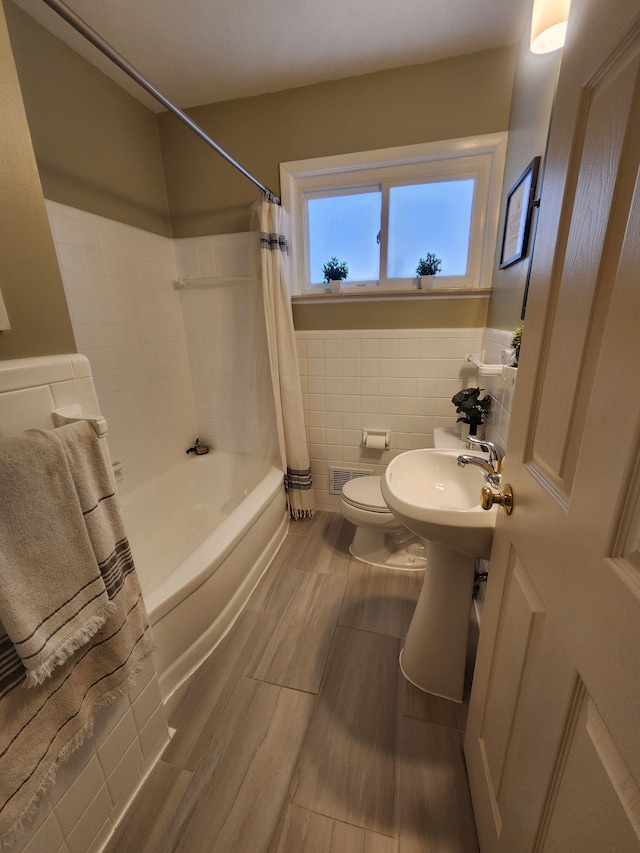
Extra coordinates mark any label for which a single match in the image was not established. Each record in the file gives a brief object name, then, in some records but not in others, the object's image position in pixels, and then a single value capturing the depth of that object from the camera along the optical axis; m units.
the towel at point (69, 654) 0.61
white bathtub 1.22
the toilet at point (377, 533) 1.75
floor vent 2.24
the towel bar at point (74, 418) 0.76
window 1.73
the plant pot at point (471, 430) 1.70
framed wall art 1.19
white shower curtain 1.81
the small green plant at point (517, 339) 1.16
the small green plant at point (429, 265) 1.84
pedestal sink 0.90
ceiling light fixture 0.93
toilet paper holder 2.08
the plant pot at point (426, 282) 1.83
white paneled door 0.37
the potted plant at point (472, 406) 1.64
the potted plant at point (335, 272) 1.97
